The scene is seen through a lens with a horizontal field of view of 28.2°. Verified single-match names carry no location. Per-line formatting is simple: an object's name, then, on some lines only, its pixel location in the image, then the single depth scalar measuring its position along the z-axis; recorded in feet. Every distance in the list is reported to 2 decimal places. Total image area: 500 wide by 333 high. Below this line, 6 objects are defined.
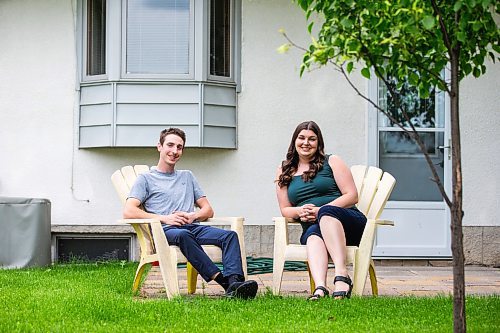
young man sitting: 19.72
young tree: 12.62
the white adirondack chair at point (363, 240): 20.01
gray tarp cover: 27.32
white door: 29.66
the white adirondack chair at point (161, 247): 19.67
